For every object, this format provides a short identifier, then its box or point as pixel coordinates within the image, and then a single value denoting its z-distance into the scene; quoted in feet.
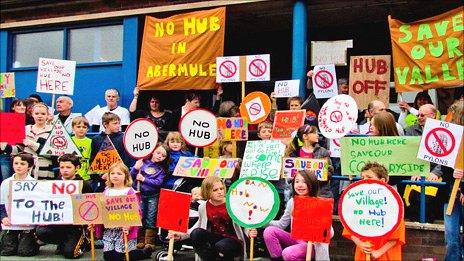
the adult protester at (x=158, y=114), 29.68
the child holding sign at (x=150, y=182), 24.56
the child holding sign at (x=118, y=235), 22.77
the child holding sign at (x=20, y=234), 23.91
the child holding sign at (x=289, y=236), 19.94
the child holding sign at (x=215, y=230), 21.42
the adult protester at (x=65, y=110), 29.89
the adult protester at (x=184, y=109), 29.48
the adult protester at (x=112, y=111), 30.50
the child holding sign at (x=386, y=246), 17.97
